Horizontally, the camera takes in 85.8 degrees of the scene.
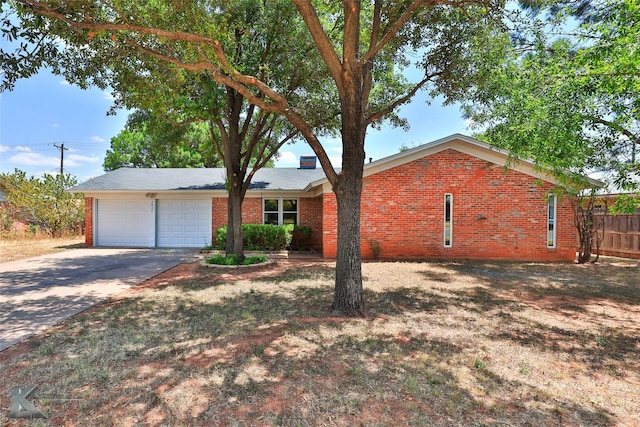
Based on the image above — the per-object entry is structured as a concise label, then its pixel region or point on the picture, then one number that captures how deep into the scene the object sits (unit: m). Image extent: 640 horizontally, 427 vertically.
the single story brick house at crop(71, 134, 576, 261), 11.79
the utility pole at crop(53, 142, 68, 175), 28.77
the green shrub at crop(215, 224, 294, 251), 13.93
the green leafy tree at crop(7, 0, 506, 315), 5.16
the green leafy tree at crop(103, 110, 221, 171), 25.56
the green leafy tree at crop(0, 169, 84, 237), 17.42
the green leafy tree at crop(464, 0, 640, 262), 5.22
